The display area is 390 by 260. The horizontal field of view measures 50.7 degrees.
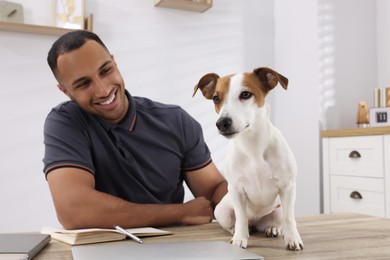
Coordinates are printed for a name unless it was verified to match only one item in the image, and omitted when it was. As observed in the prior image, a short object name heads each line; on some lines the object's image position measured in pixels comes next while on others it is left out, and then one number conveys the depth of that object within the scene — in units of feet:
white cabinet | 8.38
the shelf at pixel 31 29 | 8.50
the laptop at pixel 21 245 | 2.46
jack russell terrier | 3.06
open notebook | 2.99
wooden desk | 2.60
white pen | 3.03
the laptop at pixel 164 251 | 2.36
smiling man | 4.02
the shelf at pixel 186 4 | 9.99
